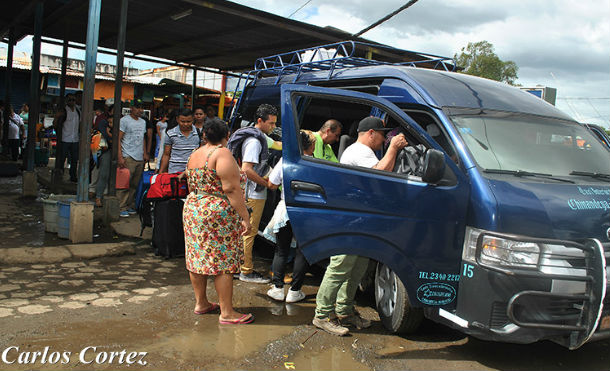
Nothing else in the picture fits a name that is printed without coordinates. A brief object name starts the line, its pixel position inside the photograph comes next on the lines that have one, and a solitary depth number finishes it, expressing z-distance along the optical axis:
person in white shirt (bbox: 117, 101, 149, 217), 7.90
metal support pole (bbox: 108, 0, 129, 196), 7.21
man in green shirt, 4.86
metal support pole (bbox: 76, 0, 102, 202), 6.19
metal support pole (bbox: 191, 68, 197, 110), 14.55
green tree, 38.34
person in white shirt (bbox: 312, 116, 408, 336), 3.86
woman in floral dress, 3.91
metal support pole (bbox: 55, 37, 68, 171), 10.40
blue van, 3.18
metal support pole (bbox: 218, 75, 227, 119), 15.24
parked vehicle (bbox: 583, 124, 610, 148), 4.75
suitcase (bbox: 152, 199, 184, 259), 5.75
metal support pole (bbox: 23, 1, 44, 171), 9.27
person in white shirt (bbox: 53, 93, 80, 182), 10.30
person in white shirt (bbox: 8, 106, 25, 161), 13.61
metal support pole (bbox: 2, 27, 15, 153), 11.68
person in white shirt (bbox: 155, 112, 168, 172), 8.88
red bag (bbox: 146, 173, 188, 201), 5.58
